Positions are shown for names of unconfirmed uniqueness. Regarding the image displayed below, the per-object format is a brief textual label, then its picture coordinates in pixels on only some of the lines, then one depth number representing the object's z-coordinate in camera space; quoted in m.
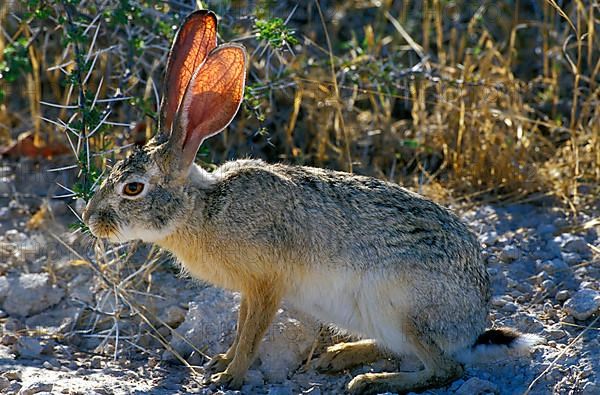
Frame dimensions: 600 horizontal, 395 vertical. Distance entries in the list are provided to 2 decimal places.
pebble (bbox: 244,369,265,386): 9.11
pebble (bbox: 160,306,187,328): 10.11
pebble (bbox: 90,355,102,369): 9.49
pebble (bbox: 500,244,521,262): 10.49
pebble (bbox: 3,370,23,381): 8.87
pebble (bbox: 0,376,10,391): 8.68
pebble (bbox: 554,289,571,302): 9.78
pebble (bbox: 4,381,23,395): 8.65
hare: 8.65
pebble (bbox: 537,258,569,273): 10.20
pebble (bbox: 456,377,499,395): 8.57
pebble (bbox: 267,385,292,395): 8.81
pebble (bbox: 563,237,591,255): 10.45
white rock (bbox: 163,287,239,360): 9.71
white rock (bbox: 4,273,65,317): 10.45
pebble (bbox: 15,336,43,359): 9.57
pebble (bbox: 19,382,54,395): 8.42
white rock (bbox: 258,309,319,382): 9.39
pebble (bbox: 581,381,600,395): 8.35
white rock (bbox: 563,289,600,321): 9.33
